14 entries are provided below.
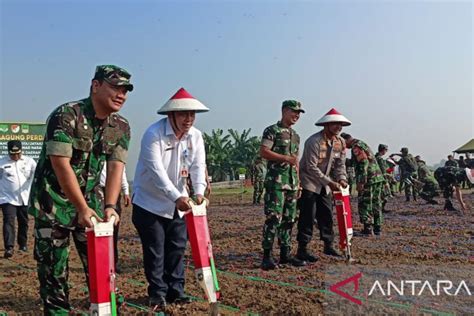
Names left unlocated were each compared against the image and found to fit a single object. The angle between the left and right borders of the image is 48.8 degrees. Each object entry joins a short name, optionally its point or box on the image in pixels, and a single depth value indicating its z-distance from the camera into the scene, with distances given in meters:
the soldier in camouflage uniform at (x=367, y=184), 8.77
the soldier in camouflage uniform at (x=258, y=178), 18.98
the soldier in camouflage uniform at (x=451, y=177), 12.78
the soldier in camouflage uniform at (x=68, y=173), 3.21
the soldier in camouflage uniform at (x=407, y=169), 17.30
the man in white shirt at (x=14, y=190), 7.97
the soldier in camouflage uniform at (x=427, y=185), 15.88
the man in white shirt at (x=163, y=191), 4.34
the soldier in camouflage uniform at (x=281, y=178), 6.04
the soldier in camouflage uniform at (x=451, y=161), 19.31
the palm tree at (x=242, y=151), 47.12
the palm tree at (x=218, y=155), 46.01
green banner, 20.03
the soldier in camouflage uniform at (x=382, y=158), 11.90
